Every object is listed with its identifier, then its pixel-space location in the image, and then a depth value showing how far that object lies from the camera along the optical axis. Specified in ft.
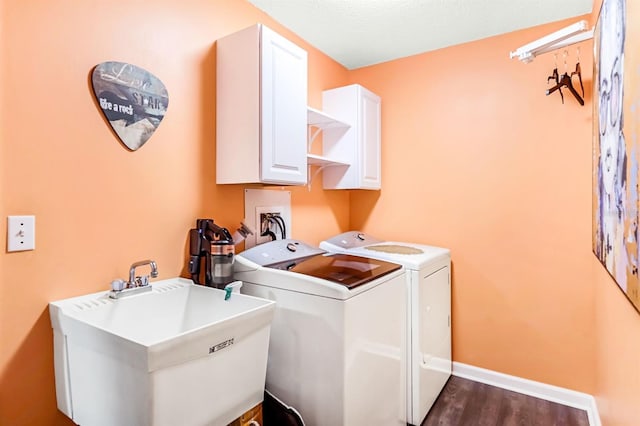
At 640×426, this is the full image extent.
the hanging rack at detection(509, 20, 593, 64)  5.87
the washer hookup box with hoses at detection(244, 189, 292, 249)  6.84
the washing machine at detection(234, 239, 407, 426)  4.81
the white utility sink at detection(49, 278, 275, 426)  3.14
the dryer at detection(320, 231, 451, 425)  6.48
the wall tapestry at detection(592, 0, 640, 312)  2.97
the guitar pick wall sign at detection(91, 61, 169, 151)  4.51
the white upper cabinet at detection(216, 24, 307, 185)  5.57
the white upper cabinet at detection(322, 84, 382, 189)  8.55
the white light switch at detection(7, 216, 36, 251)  3.75
